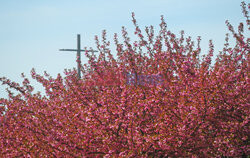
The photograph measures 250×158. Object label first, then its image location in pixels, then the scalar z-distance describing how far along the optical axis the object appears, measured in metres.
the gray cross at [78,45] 46.28
